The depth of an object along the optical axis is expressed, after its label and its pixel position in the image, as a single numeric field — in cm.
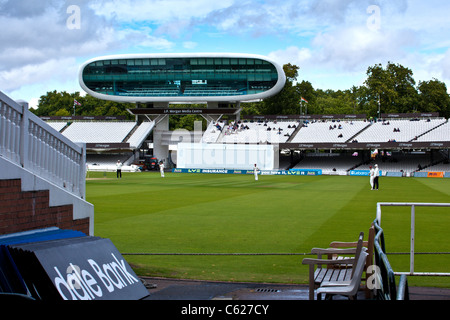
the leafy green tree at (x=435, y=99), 9544
